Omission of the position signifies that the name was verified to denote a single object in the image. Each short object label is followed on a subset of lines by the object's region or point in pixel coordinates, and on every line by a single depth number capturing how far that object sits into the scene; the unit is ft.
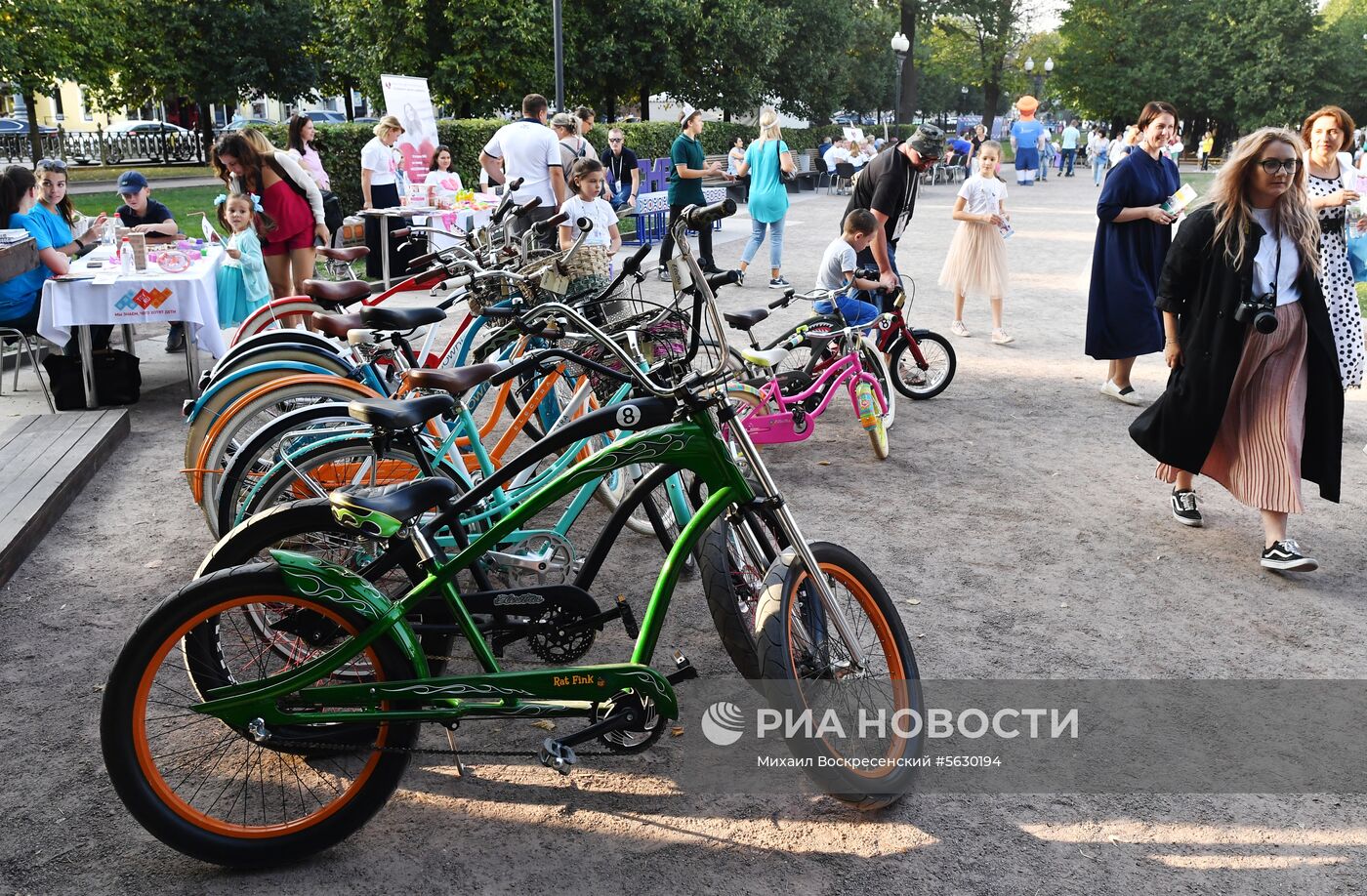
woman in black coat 16.30
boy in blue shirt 30.94
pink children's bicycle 20.97
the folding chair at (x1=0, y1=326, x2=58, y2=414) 24.34
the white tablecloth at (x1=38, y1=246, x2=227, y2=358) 24.30
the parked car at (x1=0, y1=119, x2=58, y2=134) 127.56
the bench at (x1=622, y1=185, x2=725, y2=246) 50.29
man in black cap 27.02
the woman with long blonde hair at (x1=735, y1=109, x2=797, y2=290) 40.06
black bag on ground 24.22
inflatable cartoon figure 96.02
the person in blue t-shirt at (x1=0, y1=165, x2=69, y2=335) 25.13
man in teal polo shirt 42.60
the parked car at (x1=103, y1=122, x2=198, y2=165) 121.29
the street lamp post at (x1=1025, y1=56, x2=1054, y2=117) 191.93
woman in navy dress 24.23
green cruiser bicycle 9.57
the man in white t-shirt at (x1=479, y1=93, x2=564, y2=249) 35.35
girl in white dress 30.45
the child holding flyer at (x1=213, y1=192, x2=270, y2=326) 26.71
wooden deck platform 17.21
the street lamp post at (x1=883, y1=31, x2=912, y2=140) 123.13
